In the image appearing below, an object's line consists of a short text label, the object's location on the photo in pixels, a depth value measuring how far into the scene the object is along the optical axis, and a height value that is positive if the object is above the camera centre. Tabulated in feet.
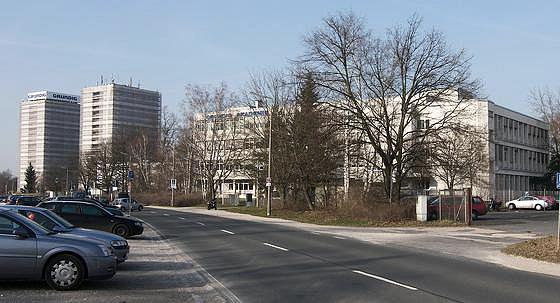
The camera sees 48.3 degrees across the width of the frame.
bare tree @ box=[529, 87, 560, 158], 289.33 +26.76
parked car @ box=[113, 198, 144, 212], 191.52 -7.41
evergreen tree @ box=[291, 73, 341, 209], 136.15 +9.42
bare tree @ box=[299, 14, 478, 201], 127.65 +18.49
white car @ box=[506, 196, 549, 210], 214.90 -6.81
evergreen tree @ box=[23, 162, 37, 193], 471.62 +0.95
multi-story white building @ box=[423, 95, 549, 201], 256.93 +14.47
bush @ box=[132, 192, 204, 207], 263.08 -7.83
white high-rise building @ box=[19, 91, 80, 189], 529.45 +41.71
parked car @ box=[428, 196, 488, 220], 127.54 -4.55
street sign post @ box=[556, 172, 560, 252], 63.06 -0.17
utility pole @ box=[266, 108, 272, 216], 164.45 +7.64
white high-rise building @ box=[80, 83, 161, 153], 481.87 +56.85
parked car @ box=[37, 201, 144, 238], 79.36 -4.68
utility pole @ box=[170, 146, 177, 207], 260.17 +5.08
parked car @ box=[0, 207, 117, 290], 35.37 -4.33
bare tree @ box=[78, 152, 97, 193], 375.25 +6.71
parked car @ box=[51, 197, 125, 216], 96.60 -4.68
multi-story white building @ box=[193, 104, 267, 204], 248.32 +16.80
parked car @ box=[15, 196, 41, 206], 143.70 -5.01
